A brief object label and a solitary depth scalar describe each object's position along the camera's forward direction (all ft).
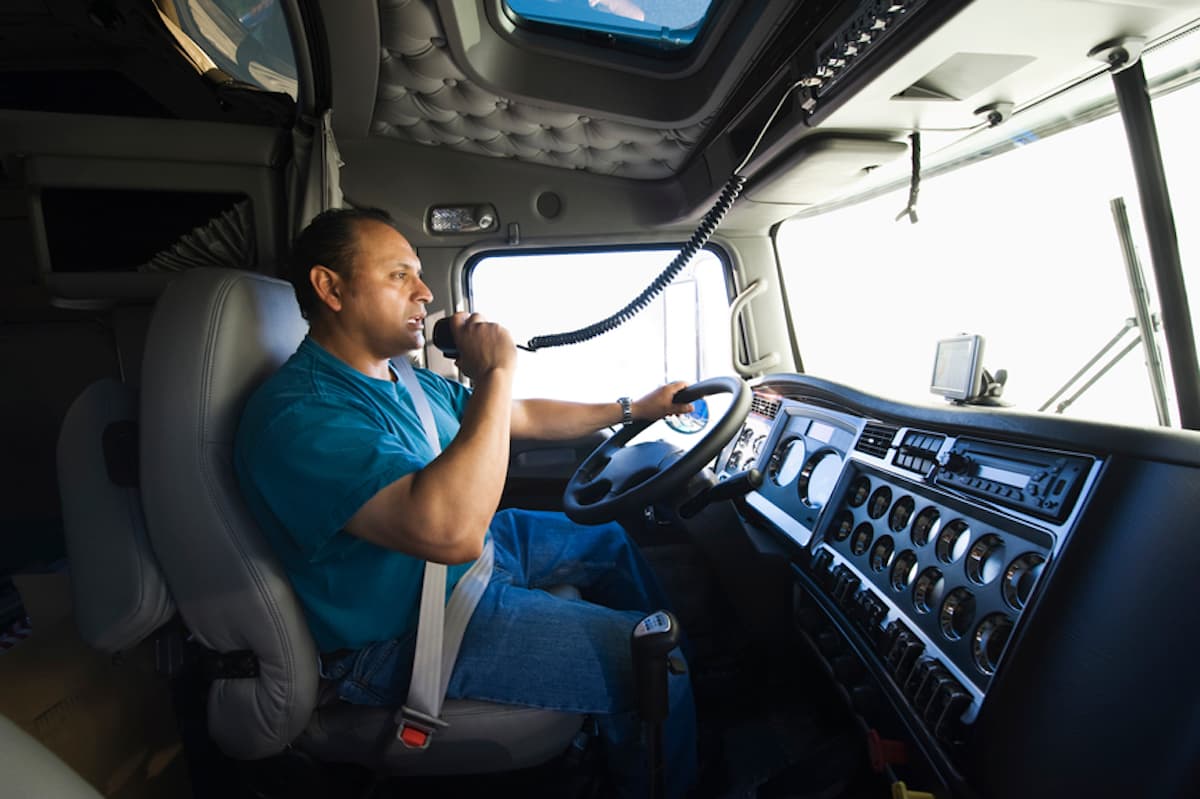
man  3.12
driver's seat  3.26
